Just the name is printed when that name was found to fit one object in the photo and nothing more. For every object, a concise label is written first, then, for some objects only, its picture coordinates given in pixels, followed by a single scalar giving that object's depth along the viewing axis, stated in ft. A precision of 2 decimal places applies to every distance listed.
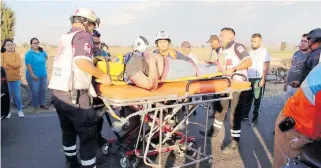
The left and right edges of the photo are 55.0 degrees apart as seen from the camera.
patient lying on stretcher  11.43
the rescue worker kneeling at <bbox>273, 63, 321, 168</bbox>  7.77
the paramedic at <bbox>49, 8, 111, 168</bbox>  11.25
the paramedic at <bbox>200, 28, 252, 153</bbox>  16.20
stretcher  10.66
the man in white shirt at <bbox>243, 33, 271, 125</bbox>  22.08
